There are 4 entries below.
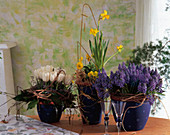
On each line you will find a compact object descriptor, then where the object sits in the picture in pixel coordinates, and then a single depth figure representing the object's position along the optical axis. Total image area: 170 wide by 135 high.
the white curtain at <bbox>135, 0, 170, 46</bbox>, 2.99
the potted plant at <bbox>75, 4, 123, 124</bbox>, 1.73
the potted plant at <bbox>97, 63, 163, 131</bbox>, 1.61
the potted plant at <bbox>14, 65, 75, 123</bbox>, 1.74
